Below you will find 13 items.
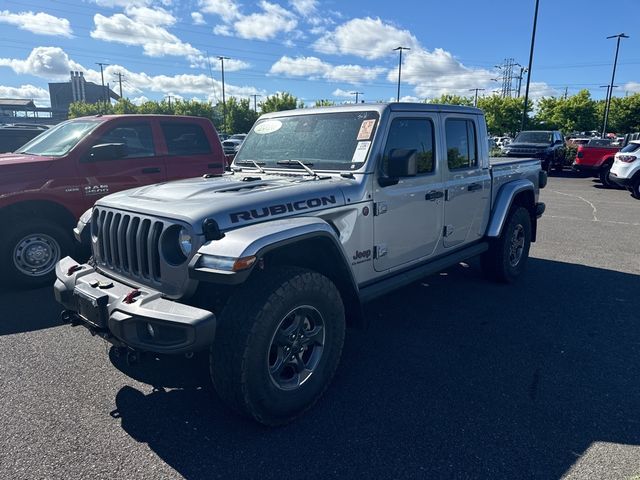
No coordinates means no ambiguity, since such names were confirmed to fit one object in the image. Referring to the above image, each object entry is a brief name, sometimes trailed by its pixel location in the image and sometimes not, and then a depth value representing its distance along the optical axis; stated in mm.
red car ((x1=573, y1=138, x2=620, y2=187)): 16702
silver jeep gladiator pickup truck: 2547
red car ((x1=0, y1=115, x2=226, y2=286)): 5148
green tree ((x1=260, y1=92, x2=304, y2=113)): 59803
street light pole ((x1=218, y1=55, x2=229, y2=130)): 59803
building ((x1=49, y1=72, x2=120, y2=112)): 97631
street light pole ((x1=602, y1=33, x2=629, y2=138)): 36781
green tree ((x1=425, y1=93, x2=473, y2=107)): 51162
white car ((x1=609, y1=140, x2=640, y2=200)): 13156
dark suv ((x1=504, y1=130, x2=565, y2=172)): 18641
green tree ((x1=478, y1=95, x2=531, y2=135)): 41781
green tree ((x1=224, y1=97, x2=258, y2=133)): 64250
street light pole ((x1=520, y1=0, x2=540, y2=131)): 24828
